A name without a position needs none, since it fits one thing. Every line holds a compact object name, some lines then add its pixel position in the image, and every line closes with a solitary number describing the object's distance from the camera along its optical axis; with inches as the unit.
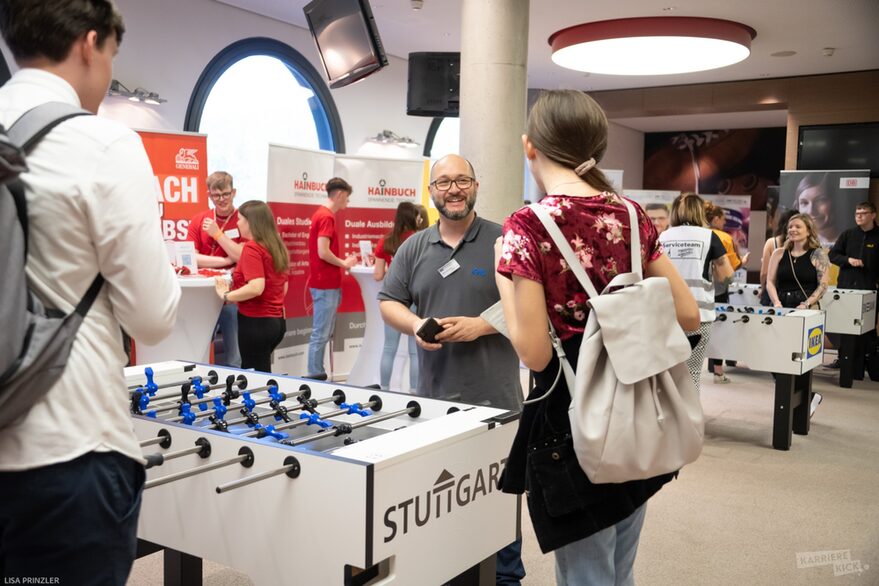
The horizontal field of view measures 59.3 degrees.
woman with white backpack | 63.3
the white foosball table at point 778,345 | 197.5
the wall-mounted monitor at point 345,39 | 206.4
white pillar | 170.7
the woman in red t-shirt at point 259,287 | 188.9
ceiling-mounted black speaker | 269.3
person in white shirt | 45.5
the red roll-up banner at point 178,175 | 235.9
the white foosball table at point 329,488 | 65.1
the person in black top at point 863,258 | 308.5
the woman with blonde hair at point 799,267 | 266.5
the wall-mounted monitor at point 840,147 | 390.0
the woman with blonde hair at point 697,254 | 190.4
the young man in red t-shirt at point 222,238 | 221.6
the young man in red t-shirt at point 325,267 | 244.7
